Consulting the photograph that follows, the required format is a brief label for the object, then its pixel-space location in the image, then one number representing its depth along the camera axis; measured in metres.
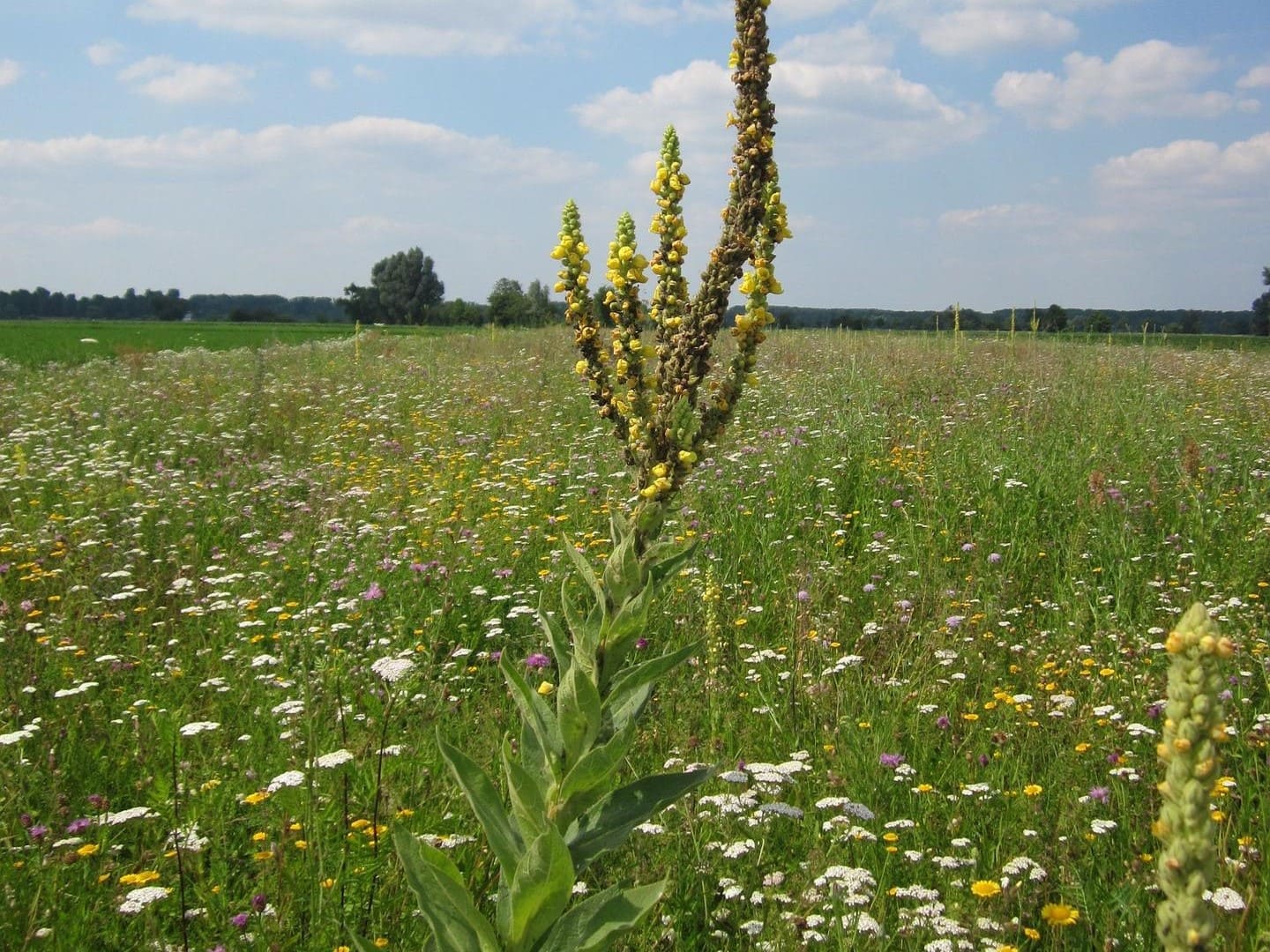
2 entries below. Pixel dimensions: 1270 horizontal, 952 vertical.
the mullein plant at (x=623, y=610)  1.69
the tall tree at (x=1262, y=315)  62.91
